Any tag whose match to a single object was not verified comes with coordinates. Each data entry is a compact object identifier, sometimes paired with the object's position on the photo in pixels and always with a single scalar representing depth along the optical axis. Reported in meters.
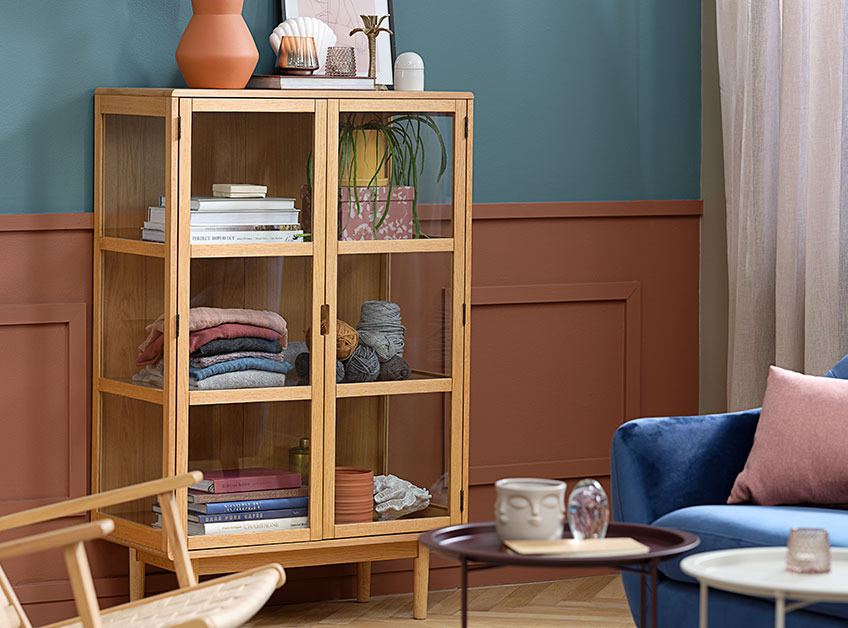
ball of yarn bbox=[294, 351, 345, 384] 5.63
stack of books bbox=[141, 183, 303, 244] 5.39
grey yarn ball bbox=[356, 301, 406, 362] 5.74
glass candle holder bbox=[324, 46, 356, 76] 5.78
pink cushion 4.80
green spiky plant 5.63
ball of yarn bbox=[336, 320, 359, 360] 5.68
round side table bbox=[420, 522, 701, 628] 3.35
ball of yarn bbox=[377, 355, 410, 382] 5.82
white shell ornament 5.81
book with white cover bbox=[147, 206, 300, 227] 5.39
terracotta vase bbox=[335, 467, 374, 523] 5.75
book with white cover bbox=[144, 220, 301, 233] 5.38
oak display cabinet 5.38
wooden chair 3.80
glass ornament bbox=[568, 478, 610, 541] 3.55
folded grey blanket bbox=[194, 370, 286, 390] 5.44
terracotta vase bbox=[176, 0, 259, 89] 5.49
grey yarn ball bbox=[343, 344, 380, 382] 5.73
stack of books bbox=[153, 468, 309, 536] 5.52
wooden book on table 3.38
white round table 3.22
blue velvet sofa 4.53
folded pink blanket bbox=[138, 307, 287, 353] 5.42
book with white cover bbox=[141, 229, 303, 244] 5.39
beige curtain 5.98
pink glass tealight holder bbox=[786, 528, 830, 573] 3.38
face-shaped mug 3.47
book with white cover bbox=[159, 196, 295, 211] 5.37
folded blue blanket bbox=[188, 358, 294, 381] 5.41
